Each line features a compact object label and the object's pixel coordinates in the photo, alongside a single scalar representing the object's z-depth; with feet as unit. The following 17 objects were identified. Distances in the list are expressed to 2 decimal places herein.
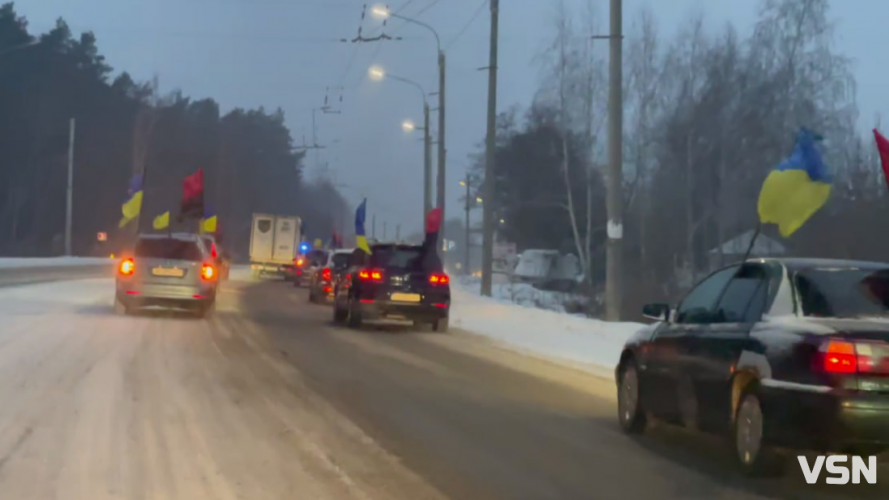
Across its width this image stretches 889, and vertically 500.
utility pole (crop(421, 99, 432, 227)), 181.16
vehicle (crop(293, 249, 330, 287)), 153.54
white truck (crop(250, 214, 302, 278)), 184.85
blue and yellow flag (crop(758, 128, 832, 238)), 38.45
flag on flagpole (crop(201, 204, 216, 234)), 166.96
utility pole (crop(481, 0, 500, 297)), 120.47
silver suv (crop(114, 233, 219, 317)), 77.05
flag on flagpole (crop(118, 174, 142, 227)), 149.18
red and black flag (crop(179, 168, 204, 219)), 146.41
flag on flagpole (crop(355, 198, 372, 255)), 110.99
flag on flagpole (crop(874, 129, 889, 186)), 36.42
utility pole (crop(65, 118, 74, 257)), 216.13
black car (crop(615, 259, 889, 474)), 24.09
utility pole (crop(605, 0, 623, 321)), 74.54
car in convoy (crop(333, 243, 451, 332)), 74.69
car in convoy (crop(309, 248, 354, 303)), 107.55
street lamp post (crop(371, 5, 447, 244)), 153.28
